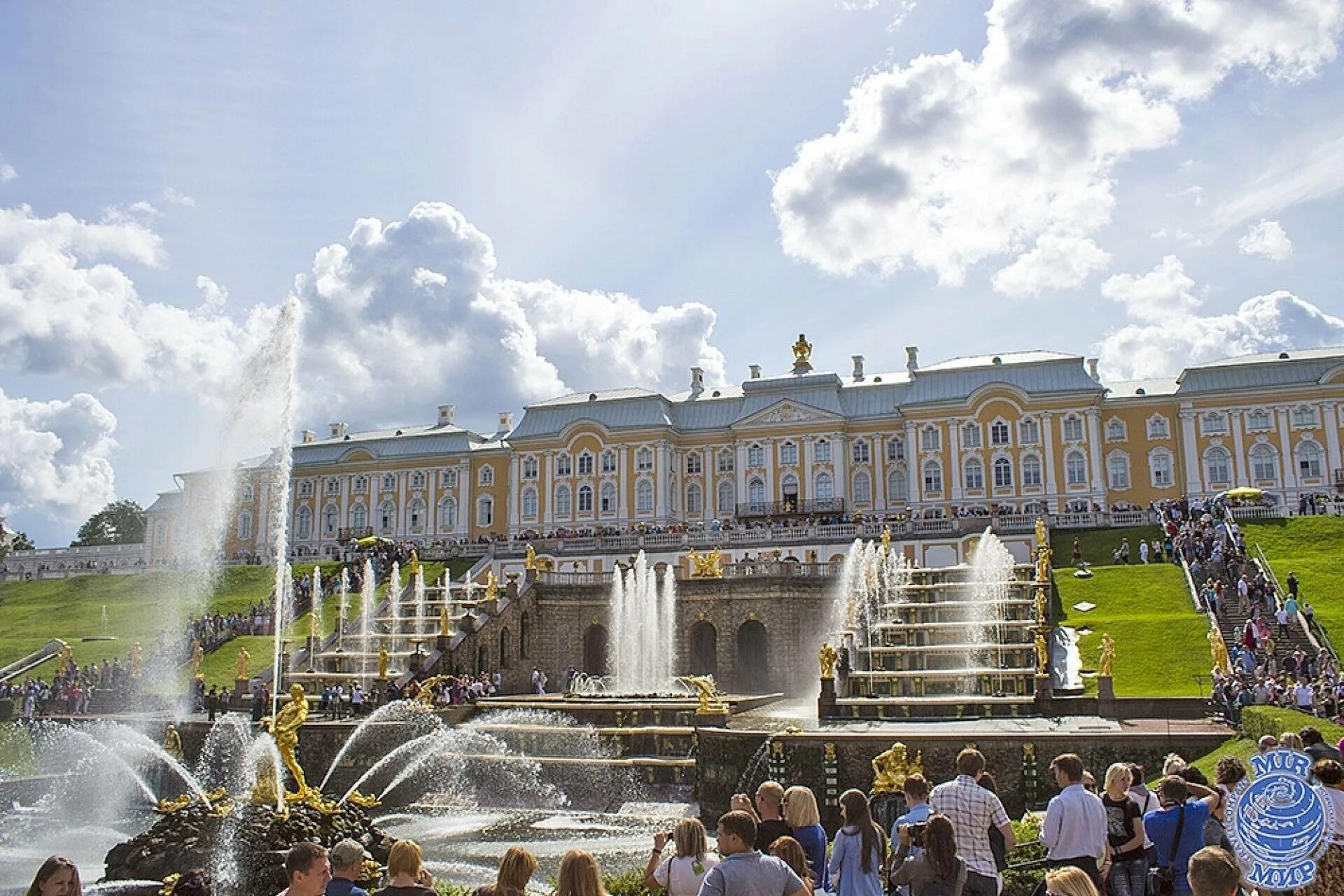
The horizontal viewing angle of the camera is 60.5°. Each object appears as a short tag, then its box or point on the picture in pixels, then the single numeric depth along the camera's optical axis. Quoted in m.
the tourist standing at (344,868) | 6.72
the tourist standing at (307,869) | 6.37
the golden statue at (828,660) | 26.69
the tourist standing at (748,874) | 6.20
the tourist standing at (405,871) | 6.51
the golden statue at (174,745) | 29.45
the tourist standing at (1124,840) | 8.59
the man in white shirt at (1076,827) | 8.29
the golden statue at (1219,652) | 24.92
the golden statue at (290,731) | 15.78
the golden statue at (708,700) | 25.05
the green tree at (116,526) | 97.06
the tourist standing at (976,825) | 8.45
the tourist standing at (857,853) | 7.77
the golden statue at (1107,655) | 24.42
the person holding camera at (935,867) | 7.44
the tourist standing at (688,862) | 6.75
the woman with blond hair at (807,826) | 8.02
